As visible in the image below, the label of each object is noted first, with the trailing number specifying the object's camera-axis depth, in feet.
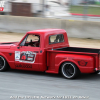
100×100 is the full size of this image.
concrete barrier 99.50
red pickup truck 51.34
